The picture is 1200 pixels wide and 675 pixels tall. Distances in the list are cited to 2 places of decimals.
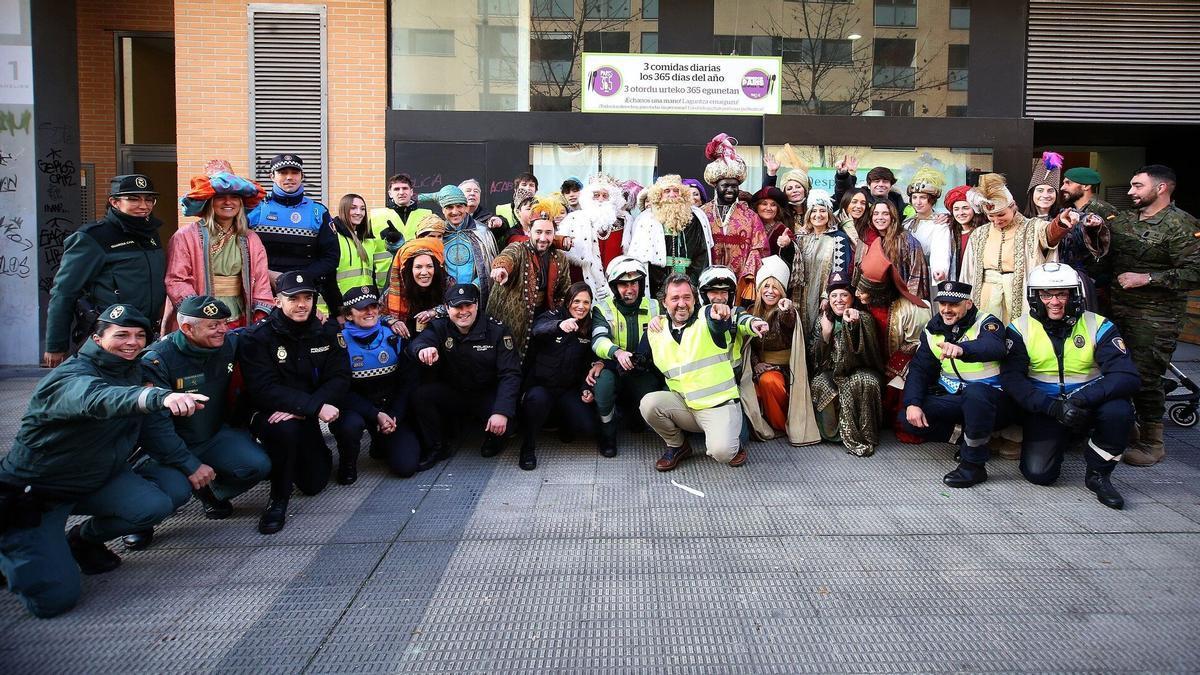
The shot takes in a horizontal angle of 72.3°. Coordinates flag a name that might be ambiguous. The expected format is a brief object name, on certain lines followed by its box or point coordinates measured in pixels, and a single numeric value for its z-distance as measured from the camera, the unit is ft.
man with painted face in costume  21.56
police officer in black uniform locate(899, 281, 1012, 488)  17.10
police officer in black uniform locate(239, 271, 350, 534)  15.75
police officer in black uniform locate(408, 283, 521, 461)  18.52
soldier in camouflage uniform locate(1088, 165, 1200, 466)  18.56
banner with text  31.73
